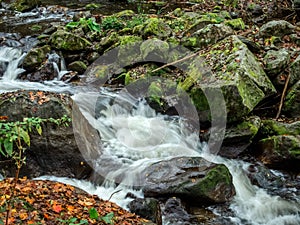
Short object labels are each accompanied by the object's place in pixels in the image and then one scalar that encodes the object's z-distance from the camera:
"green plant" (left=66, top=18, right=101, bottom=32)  10.53
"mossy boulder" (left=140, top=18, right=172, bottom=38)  9.22
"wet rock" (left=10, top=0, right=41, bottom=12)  13.82
